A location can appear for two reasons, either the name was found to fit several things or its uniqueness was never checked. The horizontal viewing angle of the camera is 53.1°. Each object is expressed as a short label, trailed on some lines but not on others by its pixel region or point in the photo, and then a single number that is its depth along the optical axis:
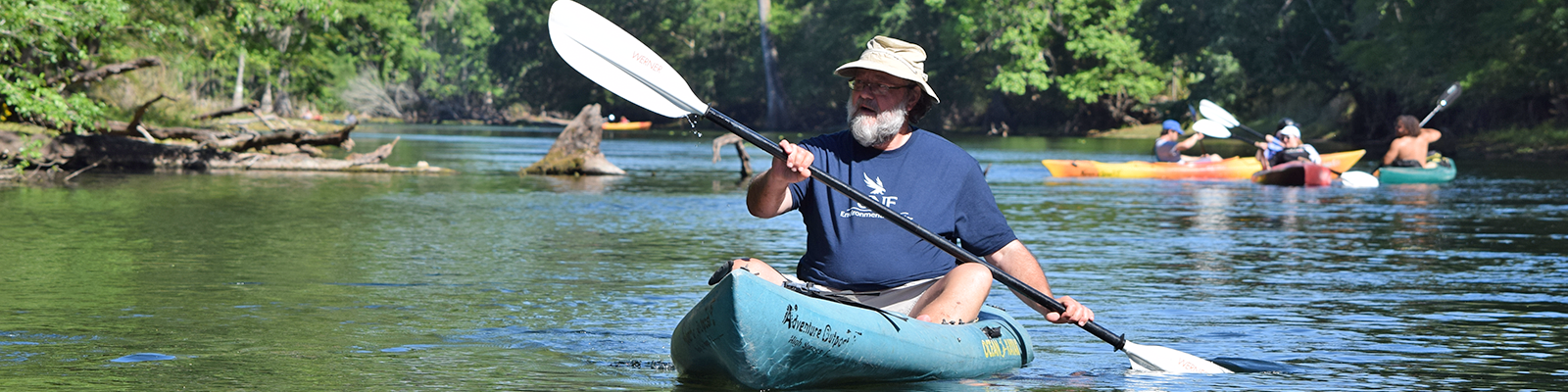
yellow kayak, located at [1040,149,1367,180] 27.98
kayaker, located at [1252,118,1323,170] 25.98
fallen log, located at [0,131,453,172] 23.73
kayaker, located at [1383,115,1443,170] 26.59
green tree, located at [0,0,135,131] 17.78
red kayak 25.27
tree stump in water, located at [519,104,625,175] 26.84
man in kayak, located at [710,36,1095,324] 6.22
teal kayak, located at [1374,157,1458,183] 26.16
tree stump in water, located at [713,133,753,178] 26.15
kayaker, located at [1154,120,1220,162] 28.62
